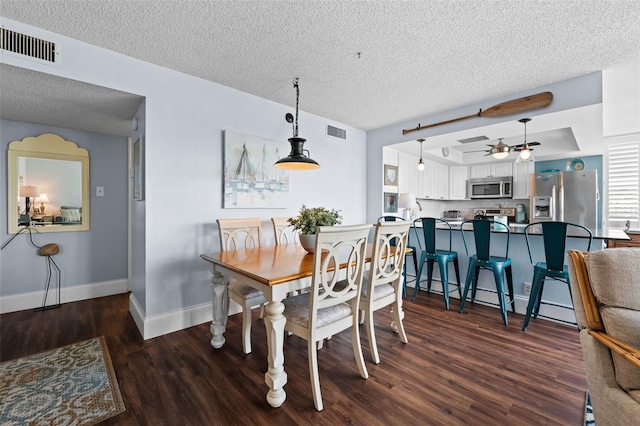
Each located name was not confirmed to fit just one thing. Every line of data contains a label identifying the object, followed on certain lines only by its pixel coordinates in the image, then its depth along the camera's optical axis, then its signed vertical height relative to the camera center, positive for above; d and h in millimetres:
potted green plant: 2344 -95
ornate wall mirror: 3084 +292
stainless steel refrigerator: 4203 +248
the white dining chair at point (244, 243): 2203 -341
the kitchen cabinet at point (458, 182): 6262 +678
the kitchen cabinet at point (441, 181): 5910 +670
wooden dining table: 1642 -459
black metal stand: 3212 -801
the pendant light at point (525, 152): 3404 +746
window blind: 4504 +506
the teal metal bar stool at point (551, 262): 2445 -438
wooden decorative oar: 2949 +1205
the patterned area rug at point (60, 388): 1560 -1150
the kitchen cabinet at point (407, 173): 4938 +708
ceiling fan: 3658 +823
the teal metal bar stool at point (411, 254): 3574 -606
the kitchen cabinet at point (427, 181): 5465 +626
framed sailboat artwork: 3043 +436
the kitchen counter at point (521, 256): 2783 -505
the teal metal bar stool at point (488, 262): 2828 -526
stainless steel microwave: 5633 +527
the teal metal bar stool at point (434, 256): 3203 -519
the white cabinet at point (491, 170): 5715 +908
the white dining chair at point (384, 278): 2029 -519
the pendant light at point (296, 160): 2445 +444
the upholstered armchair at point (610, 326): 1045 -463
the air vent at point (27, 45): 1926 +1169
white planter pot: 2305 -253
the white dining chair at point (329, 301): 1642 -593
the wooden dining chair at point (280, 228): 3152 -206
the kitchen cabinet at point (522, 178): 5441 +676
